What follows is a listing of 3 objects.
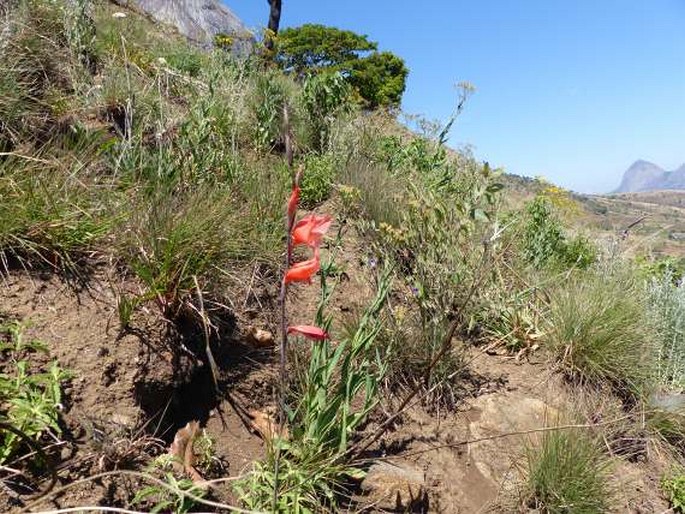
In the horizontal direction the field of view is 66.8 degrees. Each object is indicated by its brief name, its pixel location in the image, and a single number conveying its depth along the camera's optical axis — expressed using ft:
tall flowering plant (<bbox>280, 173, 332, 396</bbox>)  3.77
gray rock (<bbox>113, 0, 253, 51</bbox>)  94.64
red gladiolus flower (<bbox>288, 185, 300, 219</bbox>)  3.44
